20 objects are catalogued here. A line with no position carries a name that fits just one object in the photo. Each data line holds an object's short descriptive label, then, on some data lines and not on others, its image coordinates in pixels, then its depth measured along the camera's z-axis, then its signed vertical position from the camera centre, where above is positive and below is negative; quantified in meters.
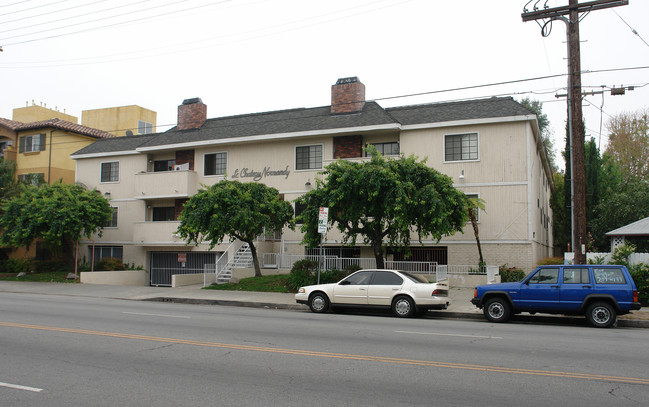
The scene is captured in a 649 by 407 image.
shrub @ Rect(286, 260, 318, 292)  21.69 -1.31
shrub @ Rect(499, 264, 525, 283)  22.62 -1.30
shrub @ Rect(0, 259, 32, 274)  32.16 -1.53
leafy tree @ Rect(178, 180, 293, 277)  21.83 +1.30
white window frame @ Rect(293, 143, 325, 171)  28.28 +4.74
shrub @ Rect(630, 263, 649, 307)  17.19 -1.15
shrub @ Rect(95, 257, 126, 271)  30.67 -1.35
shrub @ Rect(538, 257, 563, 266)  22.99 -0.70
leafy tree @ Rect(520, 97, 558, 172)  55.56 +13.09
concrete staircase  25.67 -1.04
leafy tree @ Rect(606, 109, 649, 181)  41.54 +7.89
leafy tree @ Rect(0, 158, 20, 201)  33.47 +3.92
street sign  18.08 +0.81
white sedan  15.05 -1.46
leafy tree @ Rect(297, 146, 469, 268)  18.66 +1.62
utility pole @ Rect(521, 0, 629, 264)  15.98 +3.89
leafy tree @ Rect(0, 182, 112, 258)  27.06 +1.39
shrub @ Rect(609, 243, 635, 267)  17.86 -0.29
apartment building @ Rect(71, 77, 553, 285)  24.48 +4.44
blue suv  13.38 -1.27
